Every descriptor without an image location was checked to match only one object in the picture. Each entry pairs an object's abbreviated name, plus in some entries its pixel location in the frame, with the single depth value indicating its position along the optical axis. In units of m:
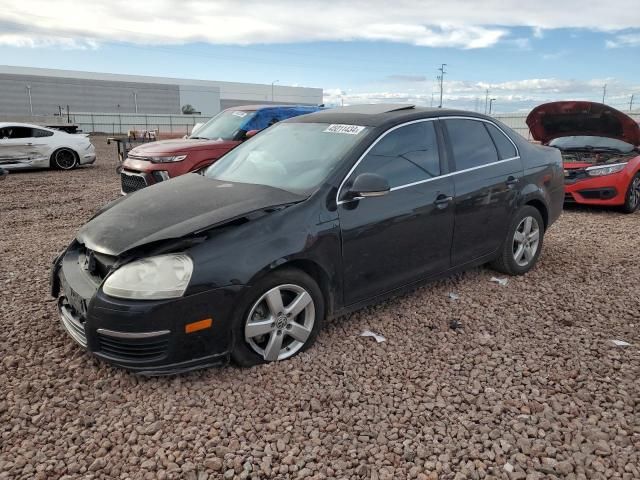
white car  13.20
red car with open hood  7.77
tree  83.90
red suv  7.39
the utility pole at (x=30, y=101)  81.31
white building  82.50
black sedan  2.81
